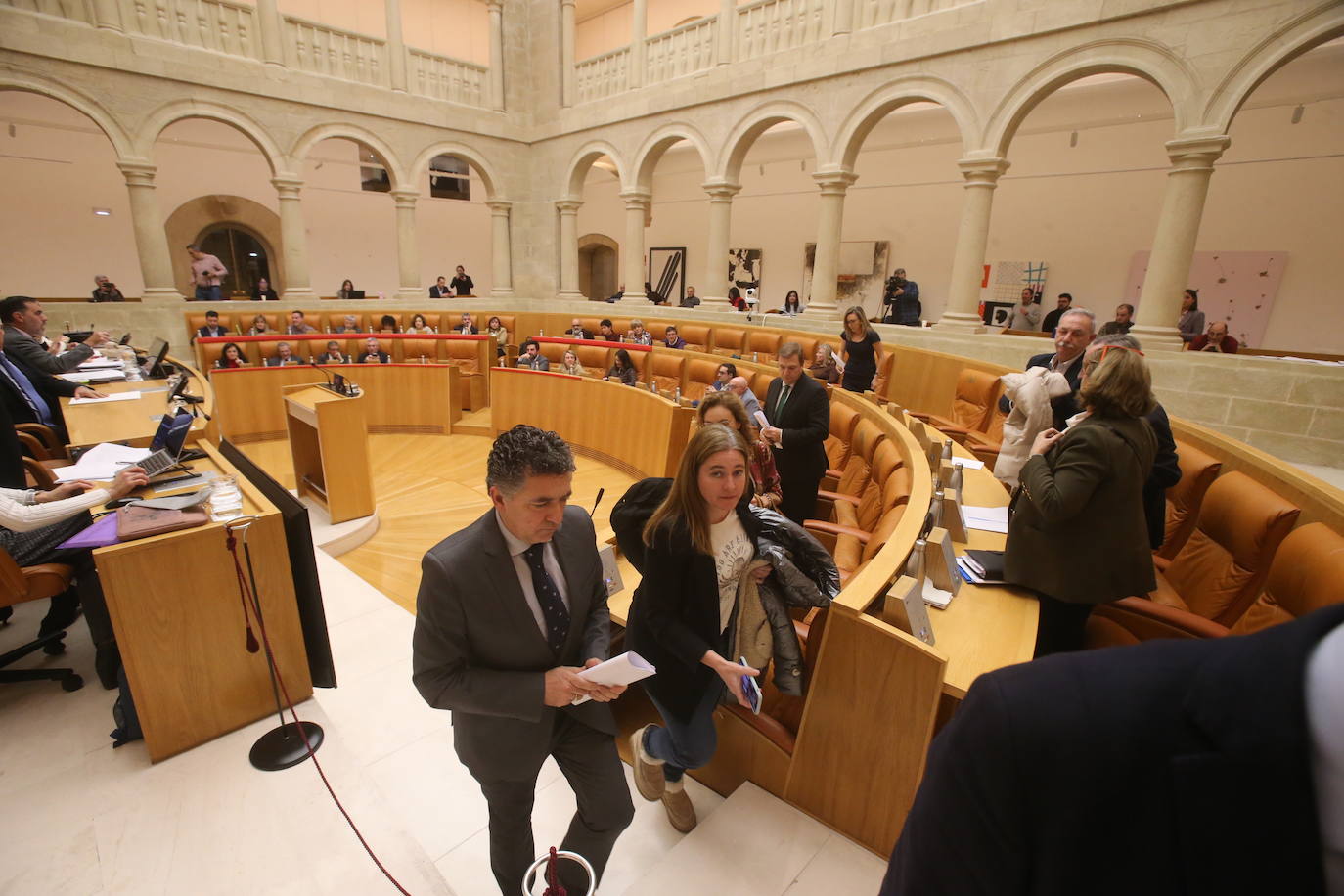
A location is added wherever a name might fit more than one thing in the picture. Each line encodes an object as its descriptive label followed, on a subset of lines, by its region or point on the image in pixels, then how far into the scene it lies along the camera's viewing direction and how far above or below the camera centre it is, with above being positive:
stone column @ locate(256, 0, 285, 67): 10.86 +4.21
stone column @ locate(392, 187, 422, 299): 12.91 +0.65
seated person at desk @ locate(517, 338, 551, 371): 8.00 -0.98
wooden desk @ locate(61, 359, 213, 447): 3.74 -0.97
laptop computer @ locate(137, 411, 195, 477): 2.75 -0.78
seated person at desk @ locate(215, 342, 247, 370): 7.53 -0.99
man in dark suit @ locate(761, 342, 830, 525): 3.58 -0.81
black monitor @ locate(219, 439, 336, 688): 2.52 -1.24
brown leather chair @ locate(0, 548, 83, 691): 2.38 -1.24
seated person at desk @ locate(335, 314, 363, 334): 11.45 -0.85
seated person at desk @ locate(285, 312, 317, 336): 9.86 -0.75
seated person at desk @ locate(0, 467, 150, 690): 2.36 -1.06
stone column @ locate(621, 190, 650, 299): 12.51 +0.81
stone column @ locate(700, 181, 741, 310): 11.09 +0.72
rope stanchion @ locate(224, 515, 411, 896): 2.31 -1.75
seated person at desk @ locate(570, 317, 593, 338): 9.95 -0.74
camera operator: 9.77 -0.25
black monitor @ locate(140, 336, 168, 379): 5.91 -0.90
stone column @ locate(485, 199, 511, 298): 14.32 +0.65
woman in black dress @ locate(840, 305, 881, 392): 5.74 -0.57
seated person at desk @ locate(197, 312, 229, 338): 9.38 -0.78
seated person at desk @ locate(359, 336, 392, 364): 8.47 -1.04
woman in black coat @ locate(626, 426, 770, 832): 1.83 -0.90
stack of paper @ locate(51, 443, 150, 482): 2.83 -0.89
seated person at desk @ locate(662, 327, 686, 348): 8.37 -0.69
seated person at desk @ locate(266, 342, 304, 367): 7.93 -1.02
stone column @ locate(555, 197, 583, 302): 13.92 +0.76
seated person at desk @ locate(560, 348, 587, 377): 7.61 -0.98
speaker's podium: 5.26 -1.43
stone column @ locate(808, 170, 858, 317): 9.55 +0.68
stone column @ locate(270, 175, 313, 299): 11.72 +0.74
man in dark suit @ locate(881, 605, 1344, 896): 0.45 -0.39
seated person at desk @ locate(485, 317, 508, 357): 11.07 -0.89
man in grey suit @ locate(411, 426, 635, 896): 1.55 -0.97
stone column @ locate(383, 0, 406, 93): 12.07 +4.47
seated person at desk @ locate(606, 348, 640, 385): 7.27 -0.99
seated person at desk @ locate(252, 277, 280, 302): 12.30 -0.33
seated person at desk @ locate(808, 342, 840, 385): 5.99 -0.74
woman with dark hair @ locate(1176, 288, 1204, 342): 7.79 -0.31
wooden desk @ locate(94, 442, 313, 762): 2.18 -1.30
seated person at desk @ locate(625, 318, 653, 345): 9.38 -0.75
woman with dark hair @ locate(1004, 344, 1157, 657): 1.87 -0.63
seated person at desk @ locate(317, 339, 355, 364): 8.39 -1.06
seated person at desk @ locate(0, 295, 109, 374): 4.31 -0.44
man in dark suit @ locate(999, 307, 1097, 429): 3.28 -0.23
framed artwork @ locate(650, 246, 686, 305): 16.51 +0.32
